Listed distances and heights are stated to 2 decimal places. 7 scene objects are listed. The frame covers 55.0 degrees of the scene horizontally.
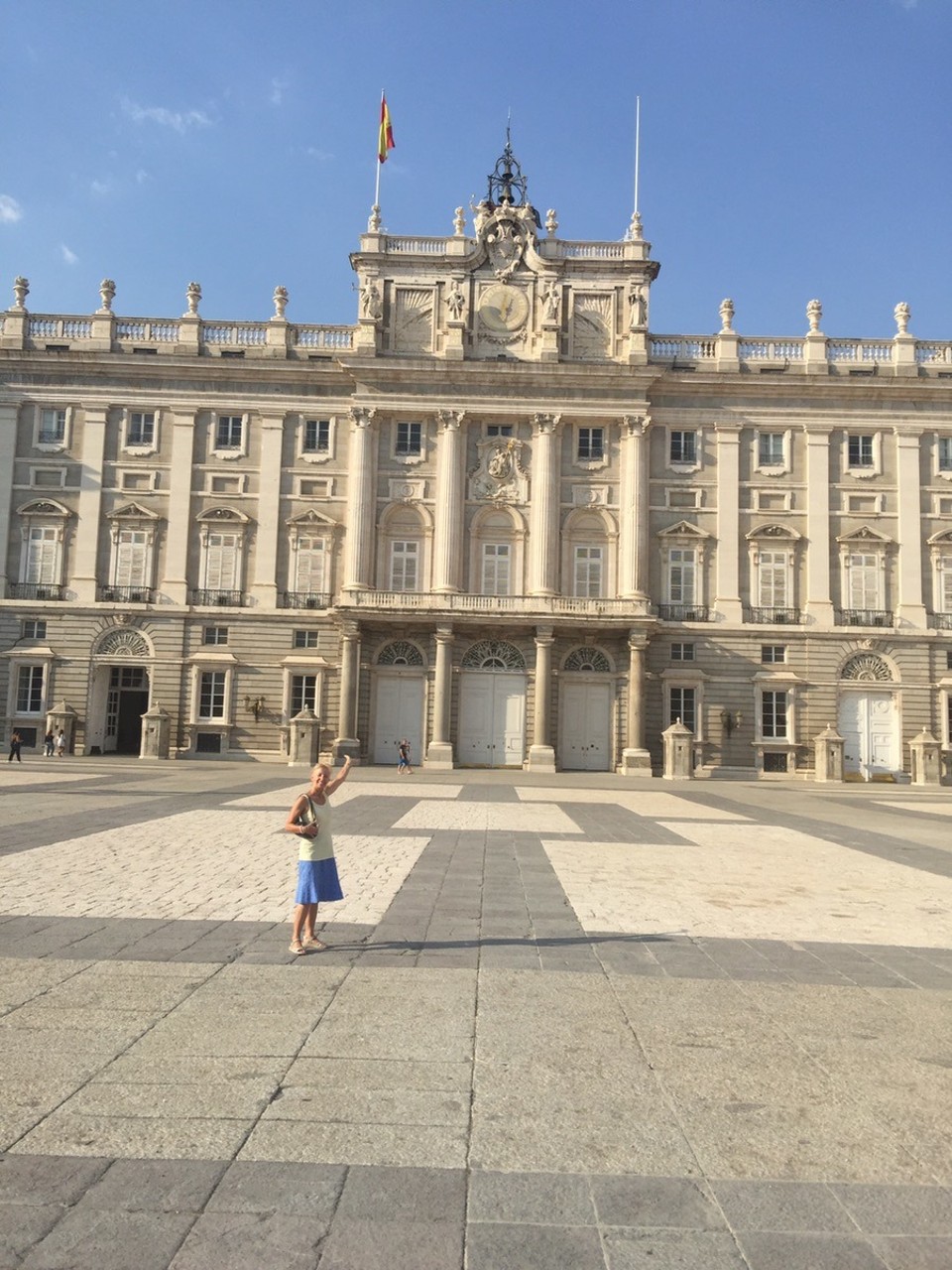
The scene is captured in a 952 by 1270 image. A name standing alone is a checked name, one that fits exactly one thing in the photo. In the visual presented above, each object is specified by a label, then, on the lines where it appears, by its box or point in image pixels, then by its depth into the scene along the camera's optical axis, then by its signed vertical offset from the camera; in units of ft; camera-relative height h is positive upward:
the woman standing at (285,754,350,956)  22.80 -3.79
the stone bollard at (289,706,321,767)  120.57 -3.08
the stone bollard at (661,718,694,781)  116.78 -3.78
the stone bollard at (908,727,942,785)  120.47 -4.00
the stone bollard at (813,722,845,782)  120.26 -3.91
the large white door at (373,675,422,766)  126.41 +0.22
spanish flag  137.28 +87.28
